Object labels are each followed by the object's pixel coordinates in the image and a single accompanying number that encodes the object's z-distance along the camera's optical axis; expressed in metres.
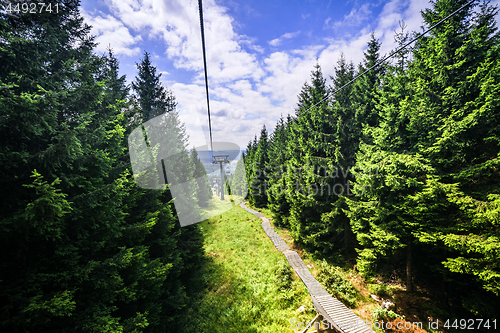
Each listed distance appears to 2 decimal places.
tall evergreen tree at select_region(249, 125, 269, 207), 29.08
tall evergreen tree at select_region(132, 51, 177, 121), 13.34
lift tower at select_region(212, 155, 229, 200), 34.41
